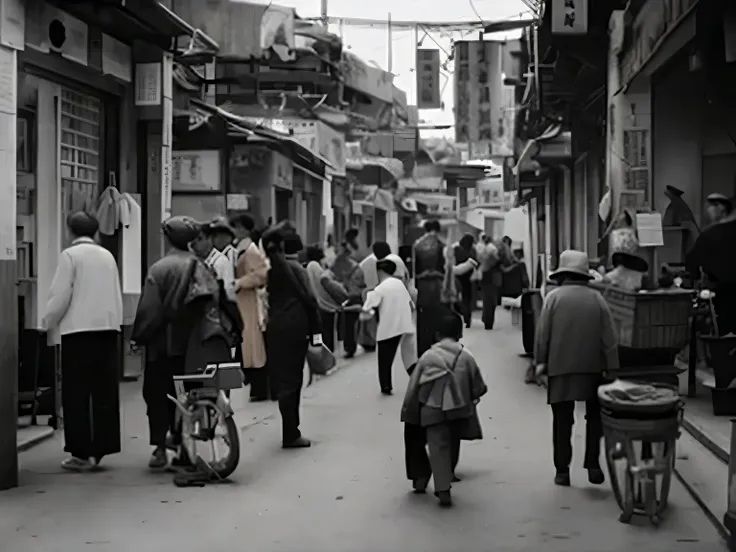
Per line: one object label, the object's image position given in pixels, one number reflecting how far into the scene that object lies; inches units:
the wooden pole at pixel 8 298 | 321.1
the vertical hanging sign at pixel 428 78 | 1264.8
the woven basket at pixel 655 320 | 390.3
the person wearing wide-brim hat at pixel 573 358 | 325.4
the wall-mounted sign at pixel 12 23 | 320.5
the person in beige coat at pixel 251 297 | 500.4
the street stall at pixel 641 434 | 275.6
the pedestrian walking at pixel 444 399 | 304.0
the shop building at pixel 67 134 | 443.5
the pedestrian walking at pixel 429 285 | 625.3
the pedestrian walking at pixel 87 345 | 347.3
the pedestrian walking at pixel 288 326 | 396.5
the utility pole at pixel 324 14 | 1467.0
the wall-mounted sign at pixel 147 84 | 585.0
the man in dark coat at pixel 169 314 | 338.6
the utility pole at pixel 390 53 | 1441.9
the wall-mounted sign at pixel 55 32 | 439.2
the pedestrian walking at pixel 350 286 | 722.3
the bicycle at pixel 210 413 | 337.1
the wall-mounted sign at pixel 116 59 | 534.3
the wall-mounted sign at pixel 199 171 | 850.1
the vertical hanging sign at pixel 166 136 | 596.4
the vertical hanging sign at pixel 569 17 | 573.9
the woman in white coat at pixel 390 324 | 539.2
